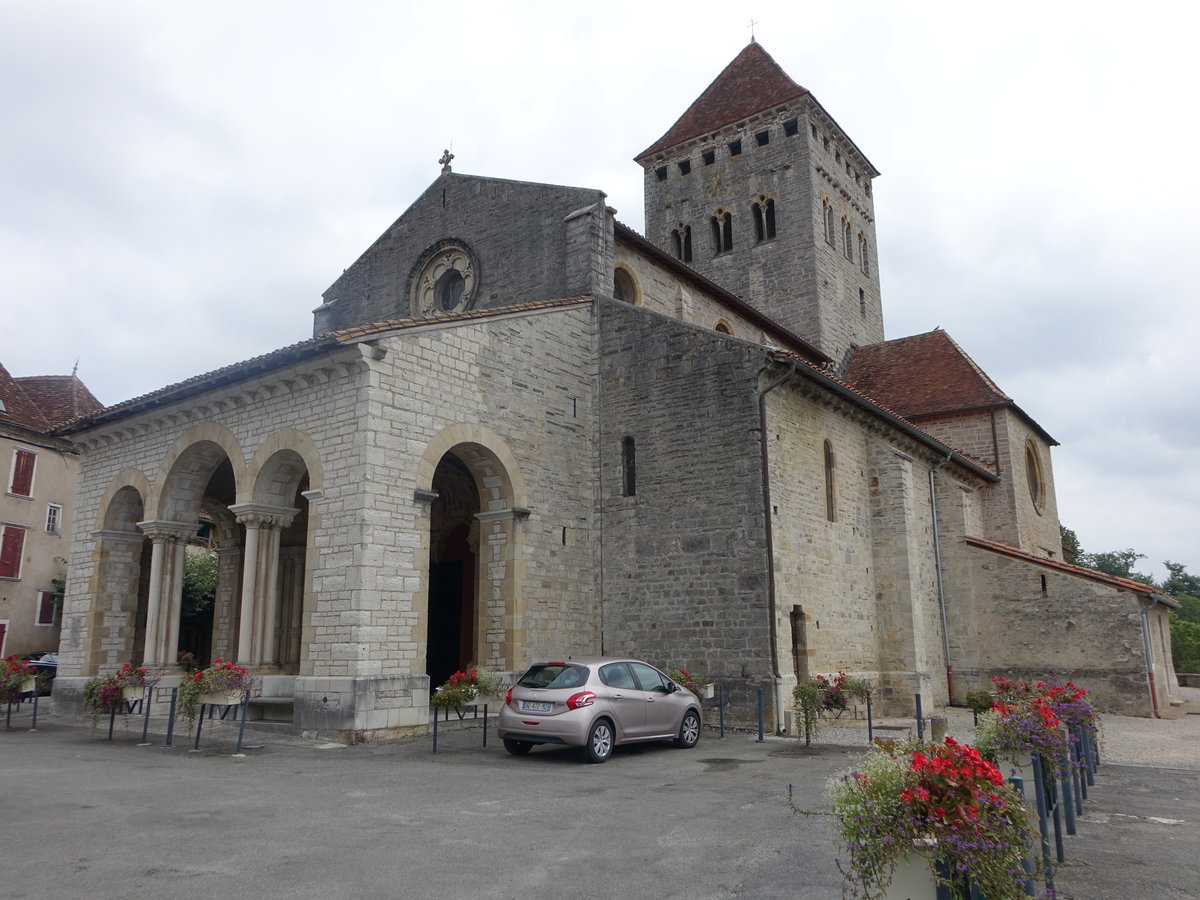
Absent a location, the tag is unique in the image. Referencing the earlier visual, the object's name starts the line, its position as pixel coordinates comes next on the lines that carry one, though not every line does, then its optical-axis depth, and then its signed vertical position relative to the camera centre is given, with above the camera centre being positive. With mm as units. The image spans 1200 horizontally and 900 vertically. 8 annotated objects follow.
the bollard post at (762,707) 13015 -1122
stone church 12984 +2323
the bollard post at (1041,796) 5866 -1184
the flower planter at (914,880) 3704 -1041
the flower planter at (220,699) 11586 -771
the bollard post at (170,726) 12070 -1168
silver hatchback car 10602 -898
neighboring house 27844 +4012
